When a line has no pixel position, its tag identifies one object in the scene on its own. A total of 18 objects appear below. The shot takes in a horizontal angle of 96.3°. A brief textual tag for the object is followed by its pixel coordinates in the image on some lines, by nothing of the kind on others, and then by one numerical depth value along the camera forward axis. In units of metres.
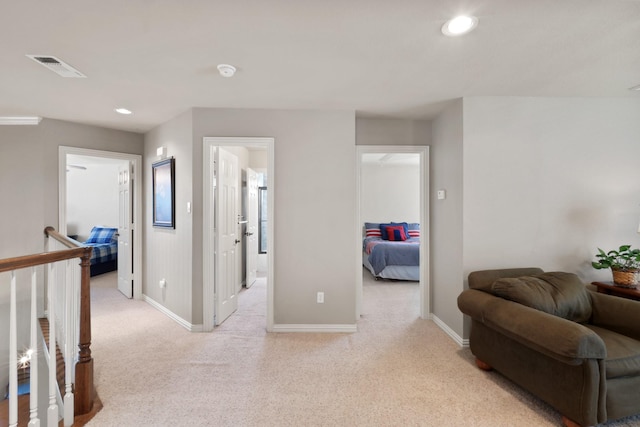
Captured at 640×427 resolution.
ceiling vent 1.98
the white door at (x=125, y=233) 4.02
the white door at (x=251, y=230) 4.61
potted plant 2.35
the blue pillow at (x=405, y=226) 6.11
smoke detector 2.09
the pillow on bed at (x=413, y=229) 6.38
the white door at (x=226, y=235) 3.13
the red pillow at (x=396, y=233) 5.89
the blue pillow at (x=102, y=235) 6.16
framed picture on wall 3.27
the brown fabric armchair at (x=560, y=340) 1.58
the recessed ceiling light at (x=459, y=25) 1.59
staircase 1.47
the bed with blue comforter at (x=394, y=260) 4.98
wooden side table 2.29
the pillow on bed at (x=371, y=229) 6.40
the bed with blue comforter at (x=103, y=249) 5.47
